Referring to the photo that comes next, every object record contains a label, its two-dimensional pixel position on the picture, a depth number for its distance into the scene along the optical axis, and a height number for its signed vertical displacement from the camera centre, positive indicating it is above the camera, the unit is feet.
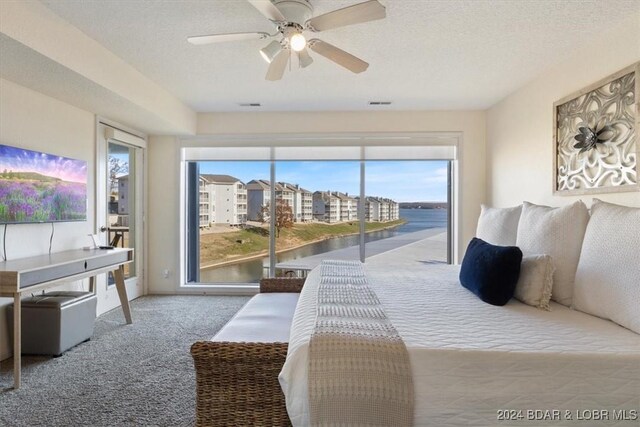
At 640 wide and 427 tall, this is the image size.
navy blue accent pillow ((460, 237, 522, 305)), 6.35 -1.12
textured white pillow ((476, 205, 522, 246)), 8.62 -0.32
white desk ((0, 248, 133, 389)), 7.05 -1.33
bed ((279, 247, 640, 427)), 4.03 -1.96
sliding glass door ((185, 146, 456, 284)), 15.03 +0.39
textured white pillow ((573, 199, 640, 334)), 5.09 -0.85
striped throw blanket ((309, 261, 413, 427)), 3.95 -1.90
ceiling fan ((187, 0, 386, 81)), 5.82 +3.42
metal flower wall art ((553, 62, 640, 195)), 7.02 +1.77
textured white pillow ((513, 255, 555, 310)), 6.24 -1.23
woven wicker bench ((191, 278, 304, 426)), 4.77 -2.34
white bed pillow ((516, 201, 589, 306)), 6.51 -0.51
